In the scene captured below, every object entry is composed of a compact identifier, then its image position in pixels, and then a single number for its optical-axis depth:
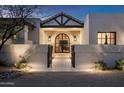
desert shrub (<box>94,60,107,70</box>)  5.33
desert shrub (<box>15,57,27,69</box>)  5.40
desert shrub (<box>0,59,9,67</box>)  5.76
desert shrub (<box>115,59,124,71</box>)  5.32
